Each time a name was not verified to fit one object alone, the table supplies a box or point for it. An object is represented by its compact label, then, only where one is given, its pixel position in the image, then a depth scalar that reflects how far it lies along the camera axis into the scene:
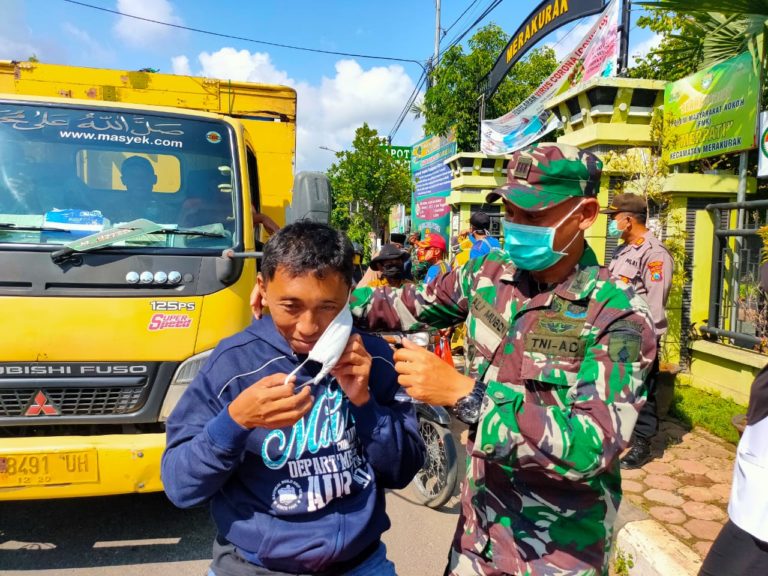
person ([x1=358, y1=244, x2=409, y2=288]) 4.73
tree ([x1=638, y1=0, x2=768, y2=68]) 3.82
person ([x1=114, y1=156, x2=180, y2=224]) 3.21
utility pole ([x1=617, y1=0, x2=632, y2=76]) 7.57
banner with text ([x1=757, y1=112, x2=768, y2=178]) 4.44
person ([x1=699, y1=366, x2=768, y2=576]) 1.69
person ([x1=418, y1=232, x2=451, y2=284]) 6.11
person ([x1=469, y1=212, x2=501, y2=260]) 6.45
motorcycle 3.63
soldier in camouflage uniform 1.26
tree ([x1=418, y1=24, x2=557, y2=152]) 16.81
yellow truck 2.71
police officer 3.98
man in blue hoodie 1.37
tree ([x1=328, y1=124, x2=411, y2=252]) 24.19
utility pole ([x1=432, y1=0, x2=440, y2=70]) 21.48
